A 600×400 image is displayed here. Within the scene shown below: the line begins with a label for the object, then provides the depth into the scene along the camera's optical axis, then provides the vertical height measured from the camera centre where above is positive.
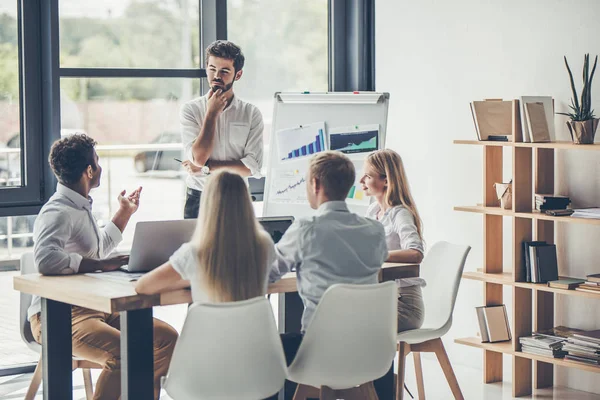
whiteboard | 5.18 +0.25
